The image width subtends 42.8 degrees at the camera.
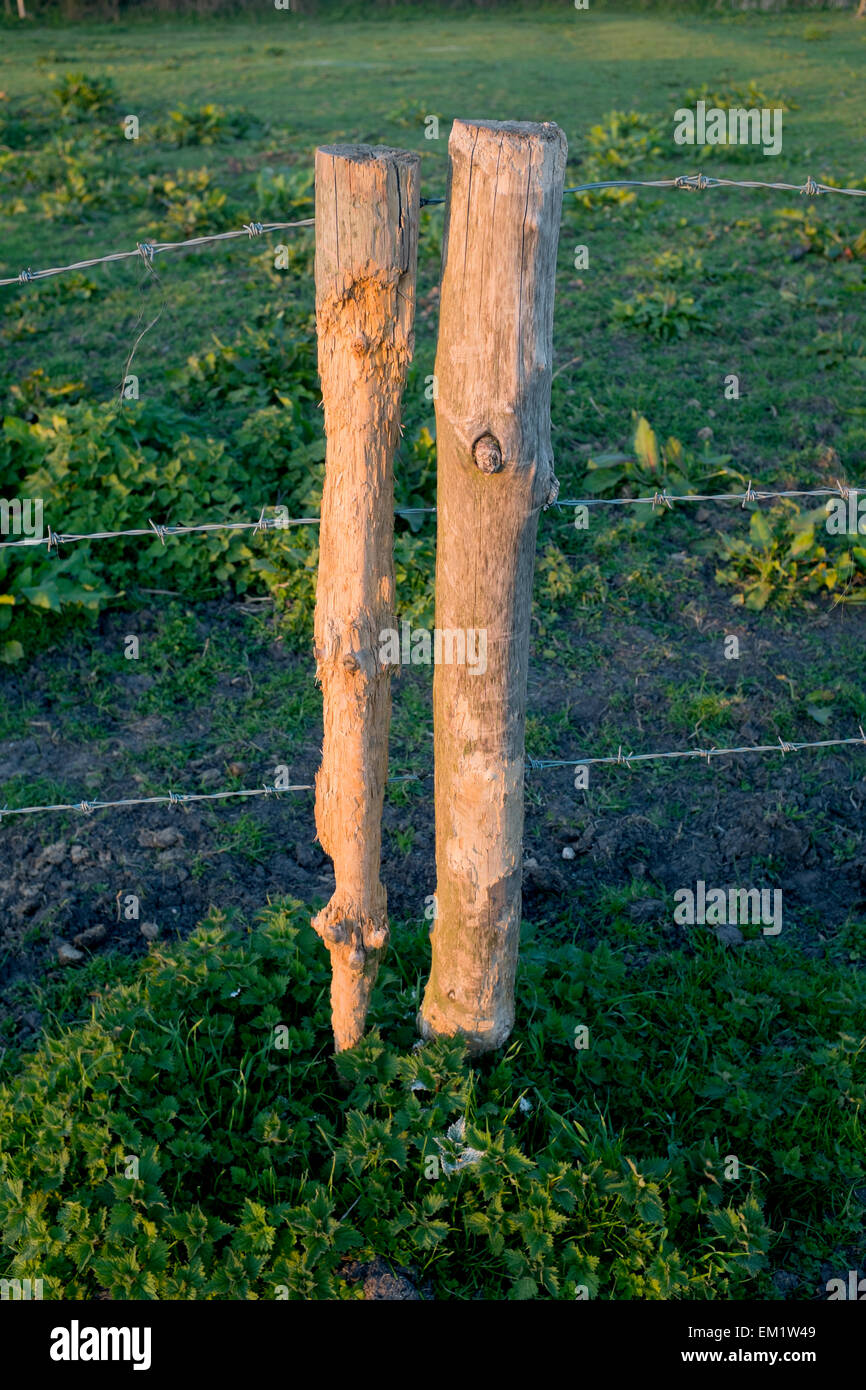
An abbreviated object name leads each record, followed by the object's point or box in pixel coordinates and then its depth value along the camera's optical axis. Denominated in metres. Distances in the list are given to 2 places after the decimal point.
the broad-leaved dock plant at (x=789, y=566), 5.26
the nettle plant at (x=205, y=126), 12.44
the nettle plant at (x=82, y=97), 12.97
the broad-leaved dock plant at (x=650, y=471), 5.96
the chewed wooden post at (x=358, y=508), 2.25
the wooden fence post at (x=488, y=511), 2.21
